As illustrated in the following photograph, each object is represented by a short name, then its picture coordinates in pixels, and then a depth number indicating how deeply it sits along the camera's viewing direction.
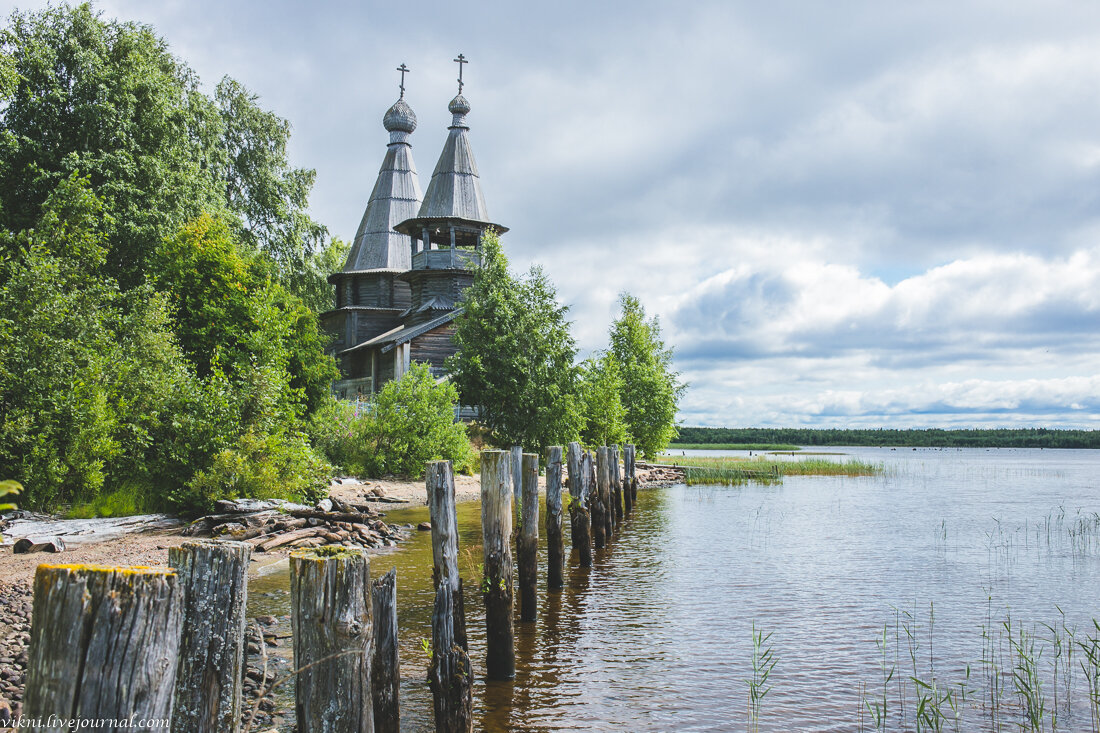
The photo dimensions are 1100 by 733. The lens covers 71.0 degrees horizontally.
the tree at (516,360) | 27.88
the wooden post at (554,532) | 12.12
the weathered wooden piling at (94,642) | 2.66
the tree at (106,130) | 25.69
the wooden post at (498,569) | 8.00
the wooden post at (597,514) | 16.83
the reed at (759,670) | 7.17
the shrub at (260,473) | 15.34
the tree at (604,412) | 33.56
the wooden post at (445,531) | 6.79
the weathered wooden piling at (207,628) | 3.78
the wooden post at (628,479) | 24.38
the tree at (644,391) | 43.09
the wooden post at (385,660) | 4.98
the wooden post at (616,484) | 20.70
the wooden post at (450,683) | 6.13
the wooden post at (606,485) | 17.95
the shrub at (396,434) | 26.53
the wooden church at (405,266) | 38.97
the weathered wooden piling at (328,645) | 4.27
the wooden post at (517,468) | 12.24
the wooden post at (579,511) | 14.41
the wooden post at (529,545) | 9.96
